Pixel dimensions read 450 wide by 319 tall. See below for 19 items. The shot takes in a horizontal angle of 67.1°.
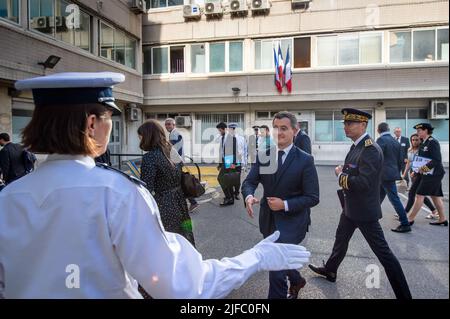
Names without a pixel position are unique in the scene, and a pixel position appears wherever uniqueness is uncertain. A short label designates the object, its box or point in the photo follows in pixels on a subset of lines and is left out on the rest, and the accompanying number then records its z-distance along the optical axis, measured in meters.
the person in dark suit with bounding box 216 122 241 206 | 7.43
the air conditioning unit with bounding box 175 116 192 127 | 16.83
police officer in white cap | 0.91
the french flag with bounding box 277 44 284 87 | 15.18
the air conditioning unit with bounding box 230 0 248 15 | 15.34
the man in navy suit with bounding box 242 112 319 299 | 2.79
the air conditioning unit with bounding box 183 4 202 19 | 15.83
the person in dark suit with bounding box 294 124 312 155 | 5.68
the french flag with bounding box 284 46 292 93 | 15.02
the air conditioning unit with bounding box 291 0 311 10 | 14.71
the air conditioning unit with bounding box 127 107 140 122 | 15.77
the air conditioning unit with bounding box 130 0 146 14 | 15.01
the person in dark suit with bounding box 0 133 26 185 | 5.54
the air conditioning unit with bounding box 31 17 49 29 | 9.61
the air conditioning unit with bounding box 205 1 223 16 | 15.67
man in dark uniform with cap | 2.98
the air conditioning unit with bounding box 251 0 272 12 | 15.09
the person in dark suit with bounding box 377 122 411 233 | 5.31
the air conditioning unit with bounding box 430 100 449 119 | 13.55
